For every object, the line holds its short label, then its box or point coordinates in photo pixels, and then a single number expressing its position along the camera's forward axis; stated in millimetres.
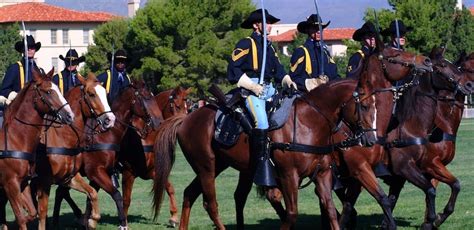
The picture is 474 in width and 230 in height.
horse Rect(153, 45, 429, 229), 13602
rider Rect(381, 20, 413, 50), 16891
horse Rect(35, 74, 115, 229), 15492
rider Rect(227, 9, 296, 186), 13891
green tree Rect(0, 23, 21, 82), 85000
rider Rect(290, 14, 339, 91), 15883
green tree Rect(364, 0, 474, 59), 76125
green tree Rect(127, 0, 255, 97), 81438
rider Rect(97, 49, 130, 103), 18953
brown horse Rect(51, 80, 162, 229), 16500
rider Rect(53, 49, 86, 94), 18828
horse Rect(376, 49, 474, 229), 15391
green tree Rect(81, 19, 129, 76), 85000
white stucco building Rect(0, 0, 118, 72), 115438
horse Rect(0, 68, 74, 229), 14148
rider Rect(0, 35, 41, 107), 16891
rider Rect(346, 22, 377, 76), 16594
